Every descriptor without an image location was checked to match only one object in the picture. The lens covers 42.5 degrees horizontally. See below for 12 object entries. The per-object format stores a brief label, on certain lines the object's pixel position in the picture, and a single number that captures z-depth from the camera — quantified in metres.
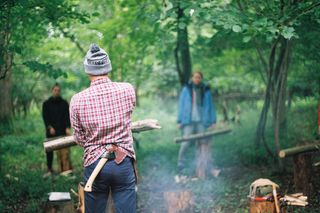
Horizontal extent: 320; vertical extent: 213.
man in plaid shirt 4.11
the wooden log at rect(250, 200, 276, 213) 5.84
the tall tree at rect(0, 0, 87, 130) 6.82
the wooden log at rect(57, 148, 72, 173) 10.52
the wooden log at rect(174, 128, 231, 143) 9.64
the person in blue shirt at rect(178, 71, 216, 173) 10.15
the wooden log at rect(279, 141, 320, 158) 6.99
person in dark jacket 10.55
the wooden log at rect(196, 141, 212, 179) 9.71
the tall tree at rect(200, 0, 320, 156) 6.26
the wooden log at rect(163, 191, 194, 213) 7.52
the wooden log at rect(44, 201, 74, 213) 6.31
